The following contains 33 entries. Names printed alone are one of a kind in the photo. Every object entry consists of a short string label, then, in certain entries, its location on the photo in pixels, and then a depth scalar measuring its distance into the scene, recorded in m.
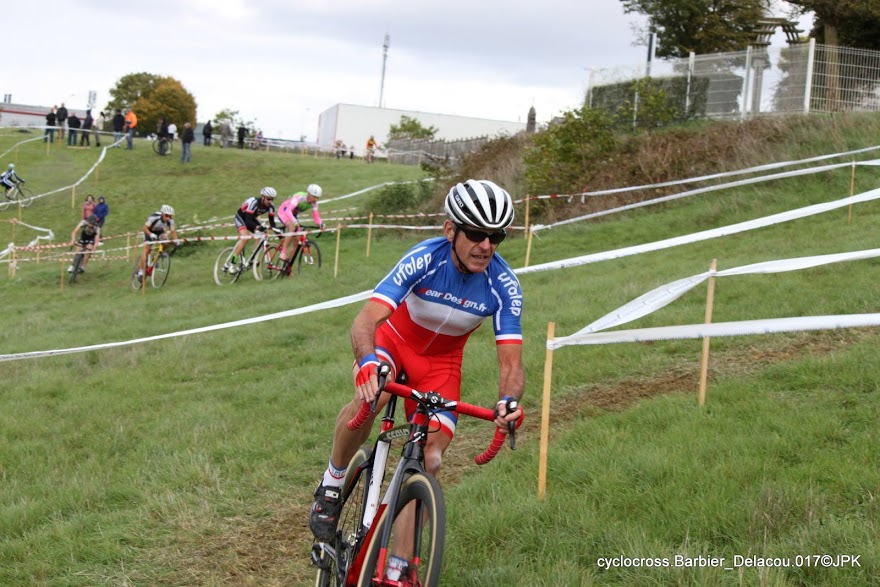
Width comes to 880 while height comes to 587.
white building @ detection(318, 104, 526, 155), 74.62
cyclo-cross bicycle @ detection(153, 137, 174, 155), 46.09
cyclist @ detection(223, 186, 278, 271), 18.94
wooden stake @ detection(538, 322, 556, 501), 5.40
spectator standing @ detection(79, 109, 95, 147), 49.09
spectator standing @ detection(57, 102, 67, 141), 49.12
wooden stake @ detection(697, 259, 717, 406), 6.54
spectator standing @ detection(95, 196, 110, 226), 24.30
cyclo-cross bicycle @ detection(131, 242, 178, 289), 20.27
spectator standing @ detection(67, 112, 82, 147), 48.66
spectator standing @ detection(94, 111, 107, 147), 49.48
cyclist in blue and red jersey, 4.36
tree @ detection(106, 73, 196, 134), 78.75
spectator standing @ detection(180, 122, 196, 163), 44.28
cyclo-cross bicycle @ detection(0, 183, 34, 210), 35.53
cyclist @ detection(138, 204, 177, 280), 20.33
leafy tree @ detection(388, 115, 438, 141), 70.88
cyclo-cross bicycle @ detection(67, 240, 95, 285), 22.97
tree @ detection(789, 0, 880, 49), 24.73
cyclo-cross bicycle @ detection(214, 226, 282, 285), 19.17
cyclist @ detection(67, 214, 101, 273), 23.36
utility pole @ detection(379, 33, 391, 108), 96.81
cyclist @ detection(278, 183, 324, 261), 18.50
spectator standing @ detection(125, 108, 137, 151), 48.78
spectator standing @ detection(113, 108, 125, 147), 48.44
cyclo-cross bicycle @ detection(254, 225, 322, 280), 18.93
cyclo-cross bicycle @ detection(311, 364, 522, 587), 3.71
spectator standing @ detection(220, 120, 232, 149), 55.62
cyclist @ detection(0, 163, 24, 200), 35.46
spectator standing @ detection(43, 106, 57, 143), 47.94
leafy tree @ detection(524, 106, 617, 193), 22.41
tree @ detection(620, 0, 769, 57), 30.00
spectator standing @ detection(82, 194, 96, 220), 24.58
